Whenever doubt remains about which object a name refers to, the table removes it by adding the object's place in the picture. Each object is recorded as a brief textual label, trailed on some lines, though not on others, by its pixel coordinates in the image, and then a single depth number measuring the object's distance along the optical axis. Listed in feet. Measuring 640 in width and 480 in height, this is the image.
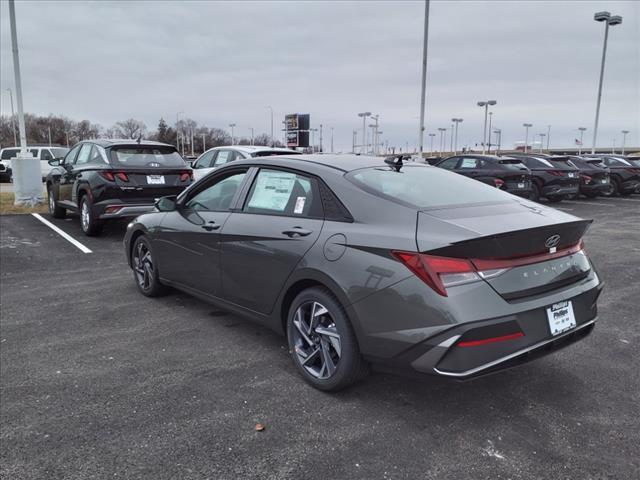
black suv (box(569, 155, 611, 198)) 60.03
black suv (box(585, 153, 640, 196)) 66.13
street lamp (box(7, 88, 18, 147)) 278.46
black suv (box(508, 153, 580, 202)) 52.08
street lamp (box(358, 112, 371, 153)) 165.20
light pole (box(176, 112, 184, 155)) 321.79
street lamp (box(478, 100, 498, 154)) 152.76
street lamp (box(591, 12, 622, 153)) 100.37
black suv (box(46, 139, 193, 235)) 28.04
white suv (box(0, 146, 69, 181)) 79.25
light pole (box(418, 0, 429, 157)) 78.43
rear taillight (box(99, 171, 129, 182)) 27.94
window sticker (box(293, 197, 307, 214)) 11.79
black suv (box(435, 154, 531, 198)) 47.96
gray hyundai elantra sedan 8.82
